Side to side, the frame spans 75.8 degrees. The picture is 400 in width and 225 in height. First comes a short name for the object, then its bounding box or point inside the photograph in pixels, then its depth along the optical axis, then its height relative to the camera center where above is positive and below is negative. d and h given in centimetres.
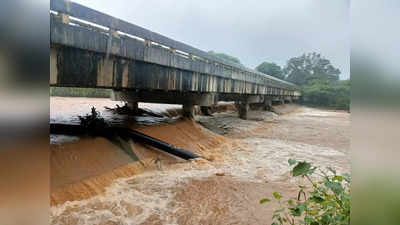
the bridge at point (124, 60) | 506 +96
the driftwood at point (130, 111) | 1515 -102
